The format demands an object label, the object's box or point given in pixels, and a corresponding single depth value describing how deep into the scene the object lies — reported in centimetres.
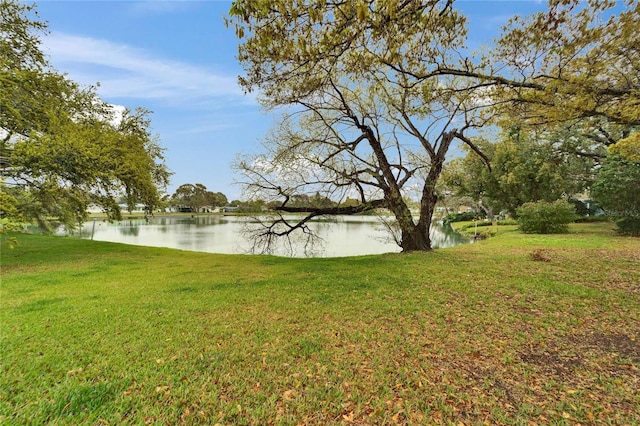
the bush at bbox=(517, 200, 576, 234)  1556
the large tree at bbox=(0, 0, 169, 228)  730
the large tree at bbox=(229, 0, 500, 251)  353
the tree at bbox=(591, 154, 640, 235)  1238
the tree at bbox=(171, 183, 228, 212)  5941
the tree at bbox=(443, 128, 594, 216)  1828
